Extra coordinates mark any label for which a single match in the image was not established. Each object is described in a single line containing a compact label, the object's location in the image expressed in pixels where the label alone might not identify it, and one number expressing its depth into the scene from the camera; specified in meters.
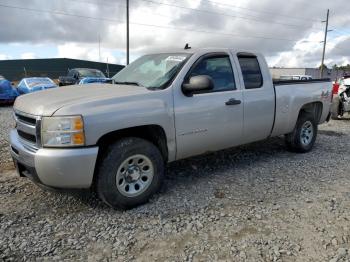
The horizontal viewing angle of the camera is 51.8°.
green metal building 38.96
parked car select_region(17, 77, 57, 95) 15.19
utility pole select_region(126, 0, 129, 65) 26.14
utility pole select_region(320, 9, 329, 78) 41.34
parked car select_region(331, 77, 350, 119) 11.12
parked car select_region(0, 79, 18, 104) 14.19
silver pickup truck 3.59
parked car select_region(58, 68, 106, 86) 19.70
